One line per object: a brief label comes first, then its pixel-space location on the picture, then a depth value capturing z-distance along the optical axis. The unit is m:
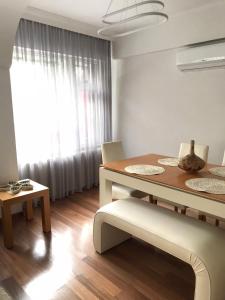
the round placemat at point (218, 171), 2.22
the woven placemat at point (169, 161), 2.61
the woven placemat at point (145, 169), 2.27
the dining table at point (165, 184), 1.70
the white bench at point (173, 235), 1.57
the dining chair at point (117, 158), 2.75
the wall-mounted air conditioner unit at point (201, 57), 2.96
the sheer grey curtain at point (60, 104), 3.16
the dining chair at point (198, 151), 2.74
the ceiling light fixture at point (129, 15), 2.97
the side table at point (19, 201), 2.40
